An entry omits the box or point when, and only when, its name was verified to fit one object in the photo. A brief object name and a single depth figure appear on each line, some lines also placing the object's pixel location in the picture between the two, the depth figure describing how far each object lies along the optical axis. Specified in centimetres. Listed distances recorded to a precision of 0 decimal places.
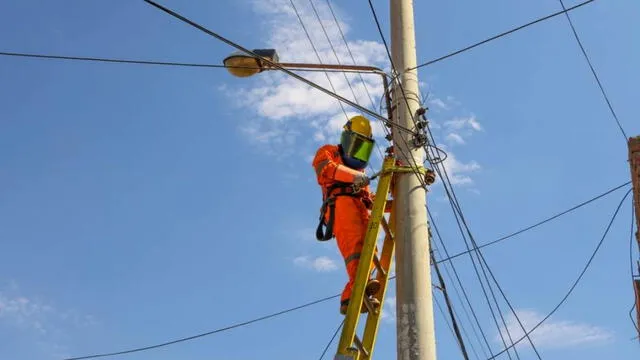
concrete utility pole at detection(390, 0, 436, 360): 545
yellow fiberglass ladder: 536
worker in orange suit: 612
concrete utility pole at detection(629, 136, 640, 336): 691
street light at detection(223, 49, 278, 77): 622
